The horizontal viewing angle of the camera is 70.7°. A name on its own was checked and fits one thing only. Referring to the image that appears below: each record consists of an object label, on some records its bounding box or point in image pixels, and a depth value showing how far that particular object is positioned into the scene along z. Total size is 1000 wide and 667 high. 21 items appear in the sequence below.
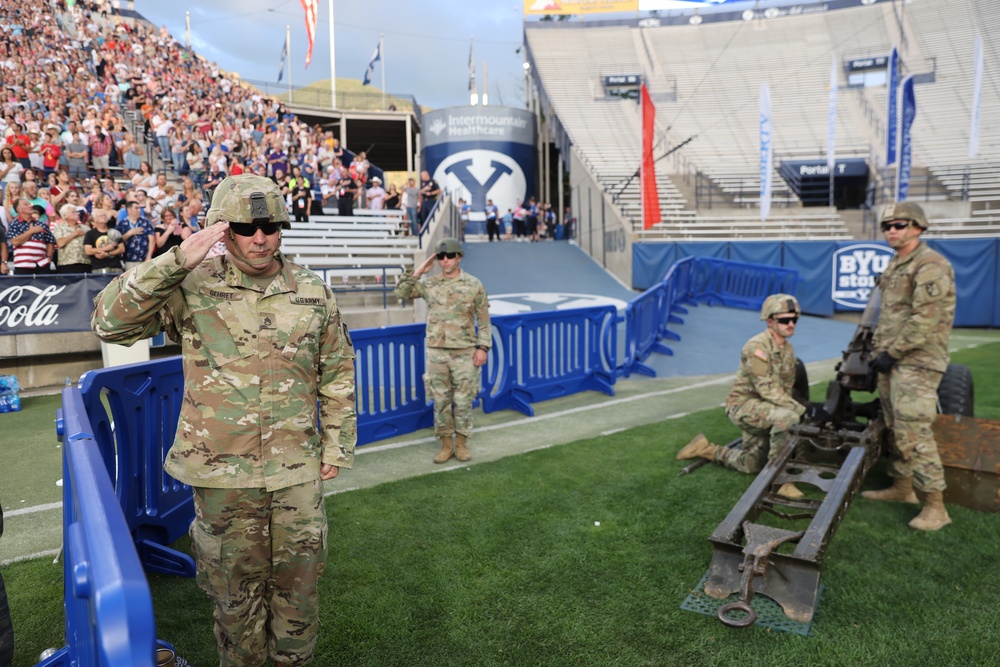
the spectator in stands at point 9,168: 11.15
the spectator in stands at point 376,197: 18.95
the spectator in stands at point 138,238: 10.27
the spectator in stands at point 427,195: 20.65
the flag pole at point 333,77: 29.94
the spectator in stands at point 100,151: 14.12
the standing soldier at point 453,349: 6.43
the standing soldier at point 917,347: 4.70
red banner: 19.83
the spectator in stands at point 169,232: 10.36
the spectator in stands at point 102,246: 9.78
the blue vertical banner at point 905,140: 19.63
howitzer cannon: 3.59
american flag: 26.00
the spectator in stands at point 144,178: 12.44
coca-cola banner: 8.80
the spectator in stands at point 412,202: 18.08
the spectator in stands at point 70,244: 9.55
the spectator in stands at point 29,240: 9.16
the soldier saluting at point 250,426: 2.65
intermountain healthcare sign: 31.50
